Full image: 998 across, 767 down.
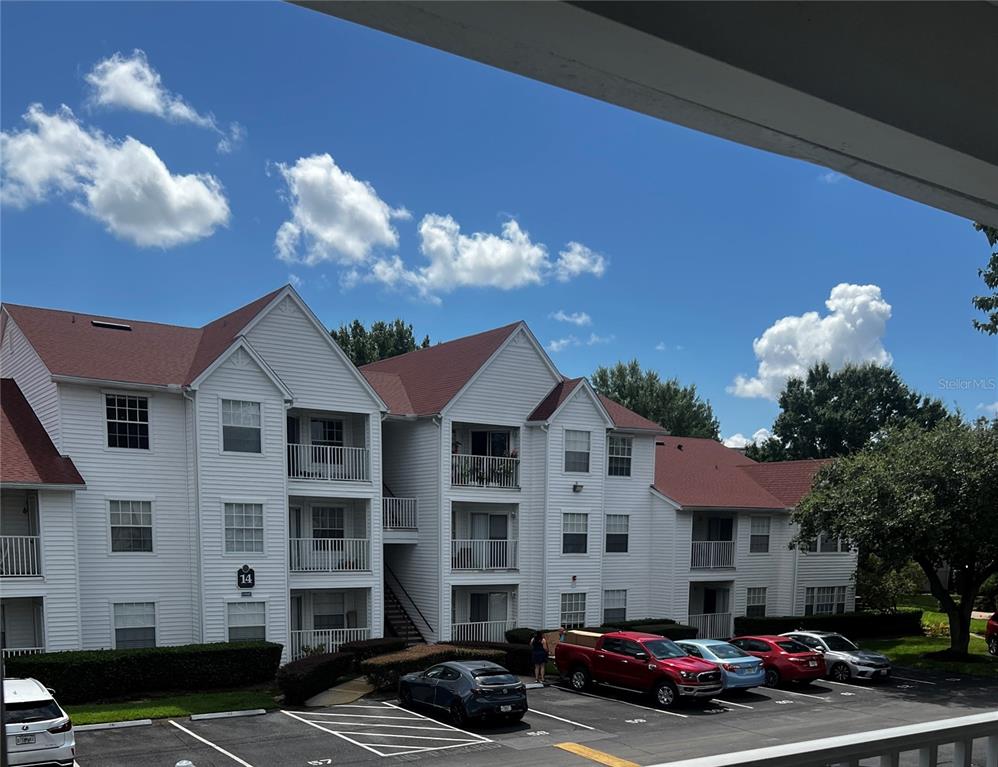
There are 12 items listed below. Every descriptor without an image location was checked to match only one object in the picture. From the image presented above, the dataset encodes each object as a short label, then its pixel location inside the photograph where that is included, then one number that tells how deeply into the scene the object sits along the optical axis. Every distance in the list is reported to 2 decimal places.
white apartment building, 20.23
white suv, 12.16
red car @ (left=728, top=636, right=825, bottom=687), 21.77
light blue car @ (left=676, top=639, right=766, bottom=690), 20.05
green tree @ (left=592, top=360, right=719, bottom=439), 56.09
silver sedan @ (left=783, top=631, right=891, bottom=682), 22.84
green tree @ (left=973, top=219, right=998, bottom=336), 17.42
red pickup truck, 18.61
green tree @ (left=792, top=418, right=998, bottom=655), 23.48
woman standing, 21.81
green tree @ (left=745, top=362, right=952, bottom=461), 57.38
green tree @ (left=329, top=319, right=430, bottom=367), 49.72
